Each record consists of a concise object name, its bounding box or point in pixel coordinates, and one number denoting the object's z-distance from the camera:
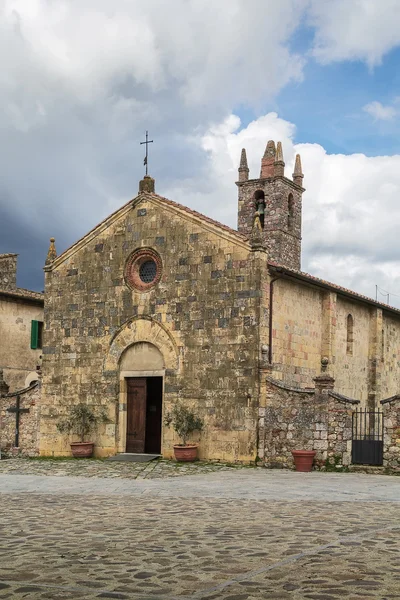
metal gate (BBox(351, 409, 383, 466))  20.89
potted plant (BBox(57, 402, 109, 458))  25.61
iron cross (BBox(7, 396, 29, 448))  27.70
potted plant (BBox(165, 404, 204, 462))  23.42
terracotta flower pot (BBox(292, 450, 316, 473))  21.56
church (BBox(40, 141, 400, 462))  23.56
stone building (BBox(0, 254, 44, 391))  33.09
